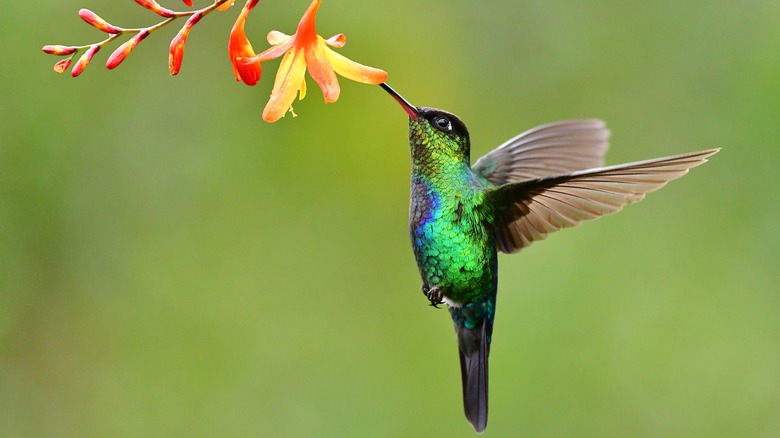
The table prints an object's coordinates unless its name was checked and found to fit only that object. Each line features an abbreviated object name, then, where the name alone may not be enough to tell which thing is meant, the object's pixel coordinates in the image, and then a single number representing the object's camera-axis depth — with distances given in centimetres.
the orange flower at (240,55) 258
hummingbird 263
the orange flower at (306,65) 258
